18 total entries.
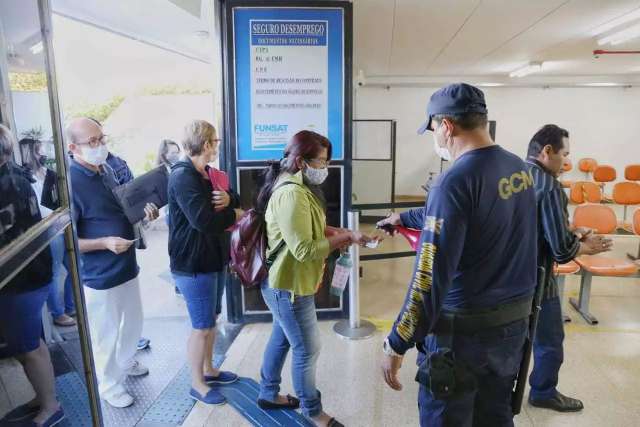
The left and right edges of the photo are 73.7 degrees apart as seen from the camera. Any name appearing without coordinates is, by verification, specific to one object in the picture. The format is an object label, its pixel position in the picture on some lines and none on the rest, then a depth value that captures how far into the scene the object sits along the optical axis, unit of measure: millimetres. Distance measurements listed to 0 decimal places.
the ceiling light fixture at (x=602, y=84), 8781
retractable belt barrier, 3041
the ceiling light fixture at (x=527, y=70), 7211
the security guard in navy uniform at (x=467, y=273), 1254
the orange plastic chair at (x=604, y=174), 7586
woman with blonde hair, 2074
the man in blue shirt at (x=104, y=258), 2131
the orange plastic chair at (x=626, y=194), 5176
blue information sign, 2988
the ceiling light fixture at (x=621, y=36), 4633
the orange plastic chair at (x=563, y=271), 3208
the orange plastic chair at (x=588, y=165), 8570
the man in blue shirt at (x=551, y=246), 1867
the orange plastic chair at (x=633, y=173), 6875
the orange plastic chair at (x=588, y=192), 5504
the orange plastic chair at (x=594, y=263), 3299
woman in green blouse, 1810
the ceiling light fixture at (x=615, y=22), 4196
